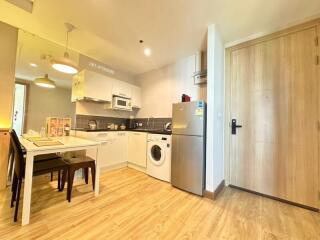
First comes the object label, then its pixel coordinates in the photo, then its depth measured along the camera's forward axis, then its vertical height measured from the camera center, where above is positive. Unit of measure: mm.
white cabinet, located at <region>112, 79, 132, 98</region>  3367 +845
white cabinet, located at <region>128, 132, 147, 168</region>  3028 -534
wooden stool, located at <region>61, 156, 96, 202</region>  1808 -574
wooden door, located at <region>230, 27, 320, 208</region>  1856 +144
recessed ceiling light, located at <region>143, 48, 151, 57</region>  2822 +1465
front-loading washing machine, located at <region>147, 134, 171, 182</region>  2578 -598
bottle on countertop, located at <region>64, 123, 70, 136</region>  2629 -118
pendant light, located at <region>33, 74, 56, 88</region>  2520 +710
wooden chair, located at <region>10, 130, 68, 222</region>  1472 -521
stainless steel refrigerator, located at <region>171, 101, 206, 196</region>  2125 -319
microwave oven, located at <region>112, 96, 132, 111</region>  3346 +492
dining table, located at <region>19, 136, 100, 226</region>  1420 -311
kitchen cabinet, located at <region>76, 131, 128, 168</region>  2800 -502
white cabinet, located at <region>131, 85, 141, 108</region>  3807 +741
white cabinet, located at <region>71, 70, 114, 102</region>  2840 +758
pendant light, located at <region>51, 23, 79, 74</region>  1925 +798
